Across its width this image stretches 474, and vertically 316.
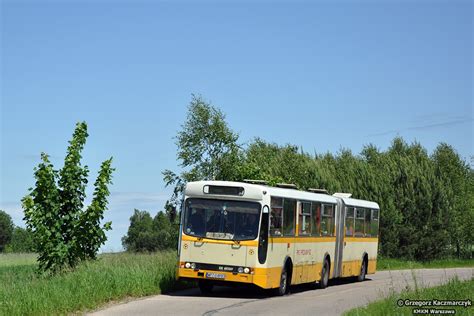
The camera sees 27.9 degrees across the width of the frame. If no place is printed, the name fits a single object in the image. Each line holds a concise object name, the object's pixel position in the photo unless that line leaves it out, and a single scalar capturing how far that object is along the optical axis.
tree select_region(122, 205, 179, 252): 114.81
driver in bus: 25.16
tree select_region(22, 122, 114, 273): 31.39
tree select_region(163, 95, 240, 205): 45.56
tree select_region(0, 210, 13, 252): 144.62
